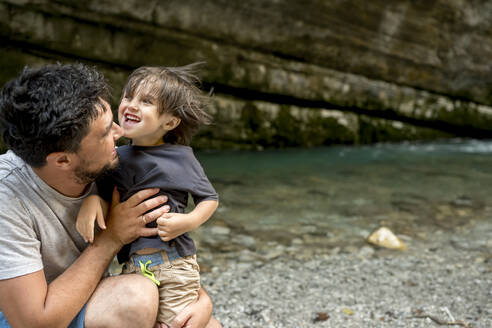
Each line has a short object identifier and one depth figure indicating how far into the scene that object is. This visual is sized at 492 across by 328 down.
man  1.52
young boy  1.81
